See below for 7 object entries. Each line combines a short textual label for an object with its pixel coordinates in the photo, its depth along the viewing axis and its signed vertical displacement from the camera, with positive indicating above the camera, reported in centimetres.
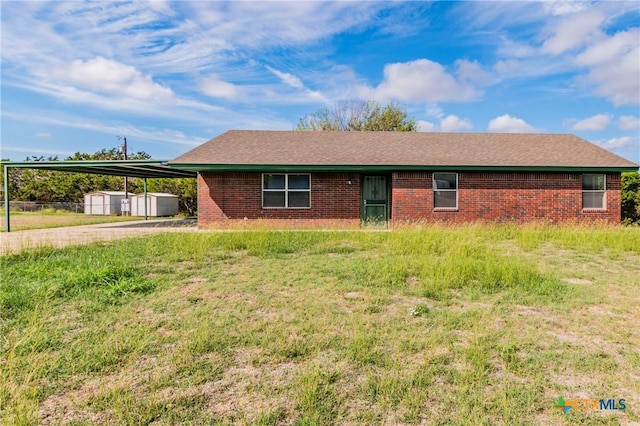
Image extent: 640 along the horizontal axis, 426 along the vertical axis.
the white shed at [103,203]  3256 -7
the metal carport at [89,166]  1610 +156
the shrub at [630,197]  1791 +10
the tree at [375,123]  3794 +747
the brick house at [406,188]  1592 +49
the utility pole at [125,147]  4219 +579
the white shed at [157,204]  2977 -17
